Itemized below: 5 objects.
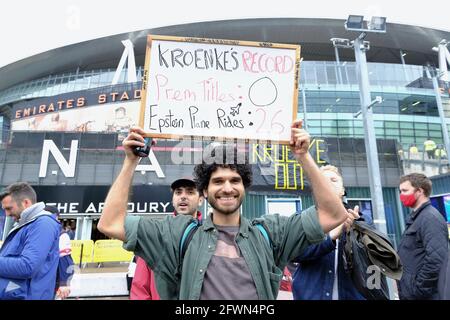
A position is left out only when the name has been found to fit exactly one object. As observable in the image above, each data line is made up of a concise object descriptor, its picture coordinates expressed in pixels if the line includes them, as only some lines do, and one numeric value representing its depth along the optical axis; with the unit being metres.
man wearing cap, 3.51
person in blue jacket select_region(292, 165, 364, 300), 2.62
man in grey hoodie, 2.96
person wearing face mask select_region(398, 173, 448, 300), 3.22
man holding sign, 1.87
